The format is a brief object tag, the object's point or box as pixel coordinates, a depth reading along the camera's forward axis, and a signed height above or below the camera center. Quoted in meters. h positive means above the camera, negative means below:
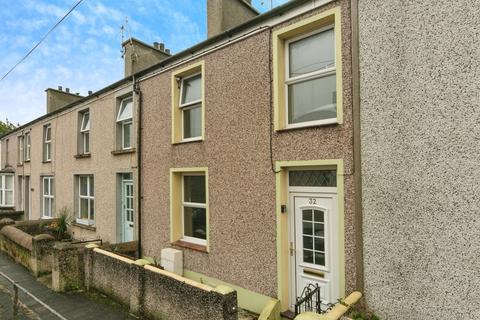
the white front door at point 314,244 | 4.81 -1.28
